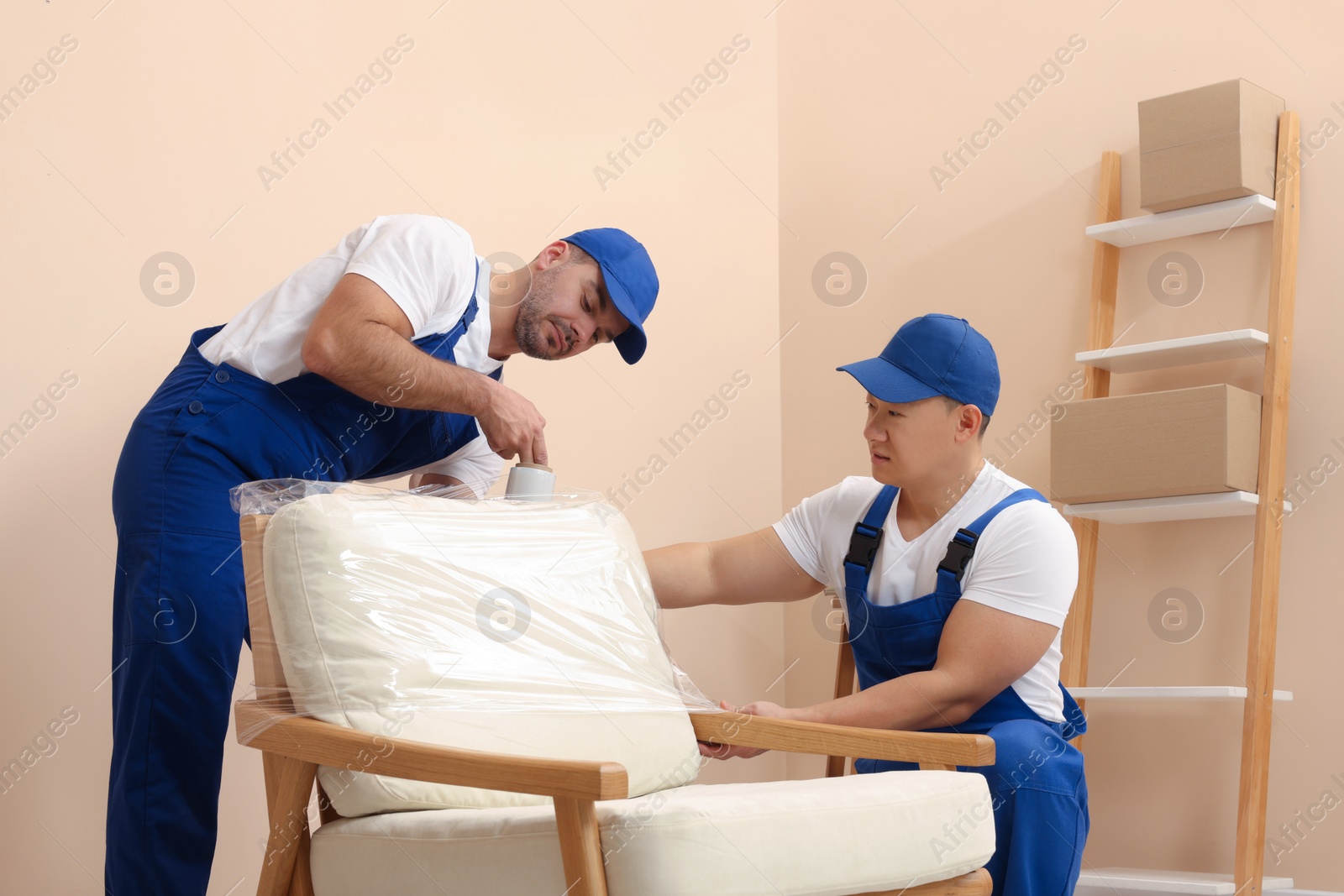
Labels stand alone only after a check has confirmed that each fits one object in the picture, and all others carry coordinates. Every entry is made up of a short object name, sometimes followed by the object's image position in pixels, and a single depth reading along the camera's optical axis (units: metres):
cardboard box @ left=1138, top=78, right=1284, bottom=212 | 2.29
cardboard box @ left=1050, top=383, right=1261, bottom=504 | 2.19
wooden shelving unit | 2.15
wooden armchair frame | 1.04
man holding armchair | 1.56
